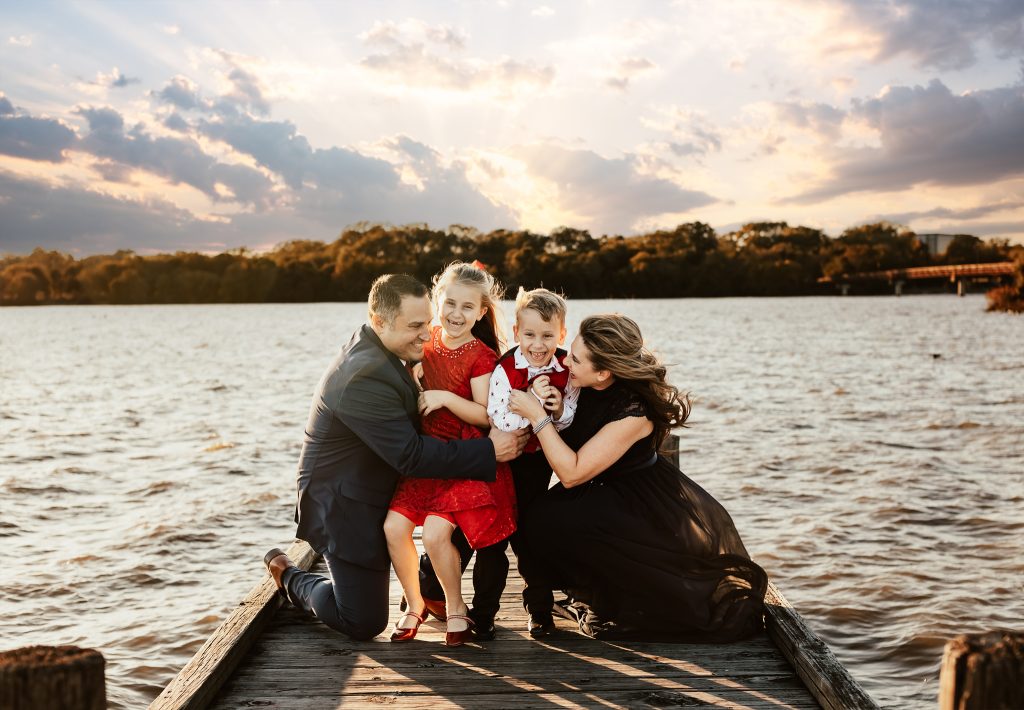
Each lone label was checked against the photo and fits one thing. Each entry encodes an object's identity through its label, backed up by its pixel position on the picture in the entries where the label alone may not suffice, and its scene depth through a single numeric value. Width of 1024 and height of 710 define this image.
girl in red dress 4.17
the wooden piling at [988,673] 1.98
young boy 4.19
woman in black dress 4.17
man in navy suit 3.98
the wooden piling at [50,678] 1.99
